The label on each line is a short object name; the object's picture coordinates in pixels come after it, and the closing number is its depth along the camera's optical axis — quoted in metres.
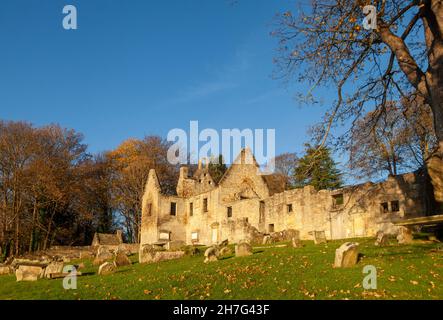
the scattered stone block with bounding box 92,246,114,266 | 25.89
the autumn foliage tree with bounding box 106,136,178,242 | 54.97
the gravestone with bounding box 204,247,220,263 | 19.09
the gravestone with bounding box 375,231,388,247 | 17.95
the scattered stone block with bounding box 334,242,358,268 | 13.21
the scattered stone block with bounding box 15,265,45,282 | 19.02
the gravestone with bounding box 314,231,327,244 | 23.22
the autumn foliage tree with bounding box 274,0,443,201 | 12.39
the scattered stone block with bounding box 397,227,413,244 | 17.53
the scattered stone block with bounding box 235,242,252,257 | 19.81
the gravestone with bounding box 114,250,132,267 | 21.30
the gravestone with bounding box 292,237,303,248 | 22.11
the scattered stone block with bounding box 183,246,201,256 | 23.22
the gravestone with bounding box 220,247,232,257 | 21.48
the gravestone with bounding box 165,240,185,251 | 31.84
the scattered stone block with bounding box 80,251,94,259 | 35.92
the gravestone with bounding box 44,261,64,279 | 19.15
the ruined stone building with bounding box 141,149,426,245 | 27.75
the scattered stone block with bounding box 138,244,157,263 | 21.77
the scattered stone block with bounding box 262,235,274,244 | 28.29
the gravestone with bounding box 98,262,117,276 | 18.22
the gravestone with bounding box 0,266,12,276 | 24.28
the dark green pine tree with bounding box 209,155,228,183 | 63.22
